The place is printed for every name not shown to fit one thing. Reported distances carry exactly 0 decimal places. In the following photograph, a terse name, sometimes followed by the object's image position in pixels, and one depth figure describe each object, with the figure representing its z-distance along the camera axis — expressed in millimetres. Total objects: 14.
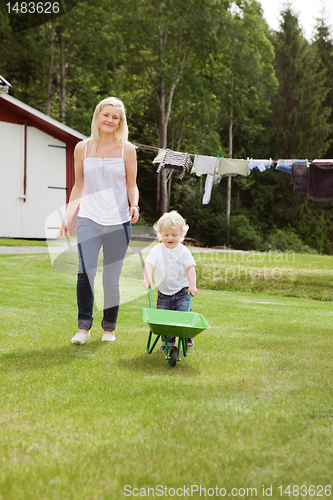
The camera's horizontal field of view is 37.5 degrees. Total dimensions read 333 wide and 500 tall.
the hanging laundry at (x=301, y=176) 12867
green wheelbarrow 3438
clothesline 12500
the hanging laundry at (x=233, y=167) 14008
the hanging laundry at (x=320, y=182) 12430
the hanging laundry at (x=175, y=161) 13781
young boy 4137
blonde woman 4016
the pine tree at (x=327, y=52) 37531
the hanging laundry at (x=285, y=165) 13029
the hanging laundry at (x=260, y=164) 13426
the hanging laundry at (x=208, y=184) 14297
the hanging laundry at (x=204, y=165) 14031
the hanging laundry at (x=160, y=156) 13781
